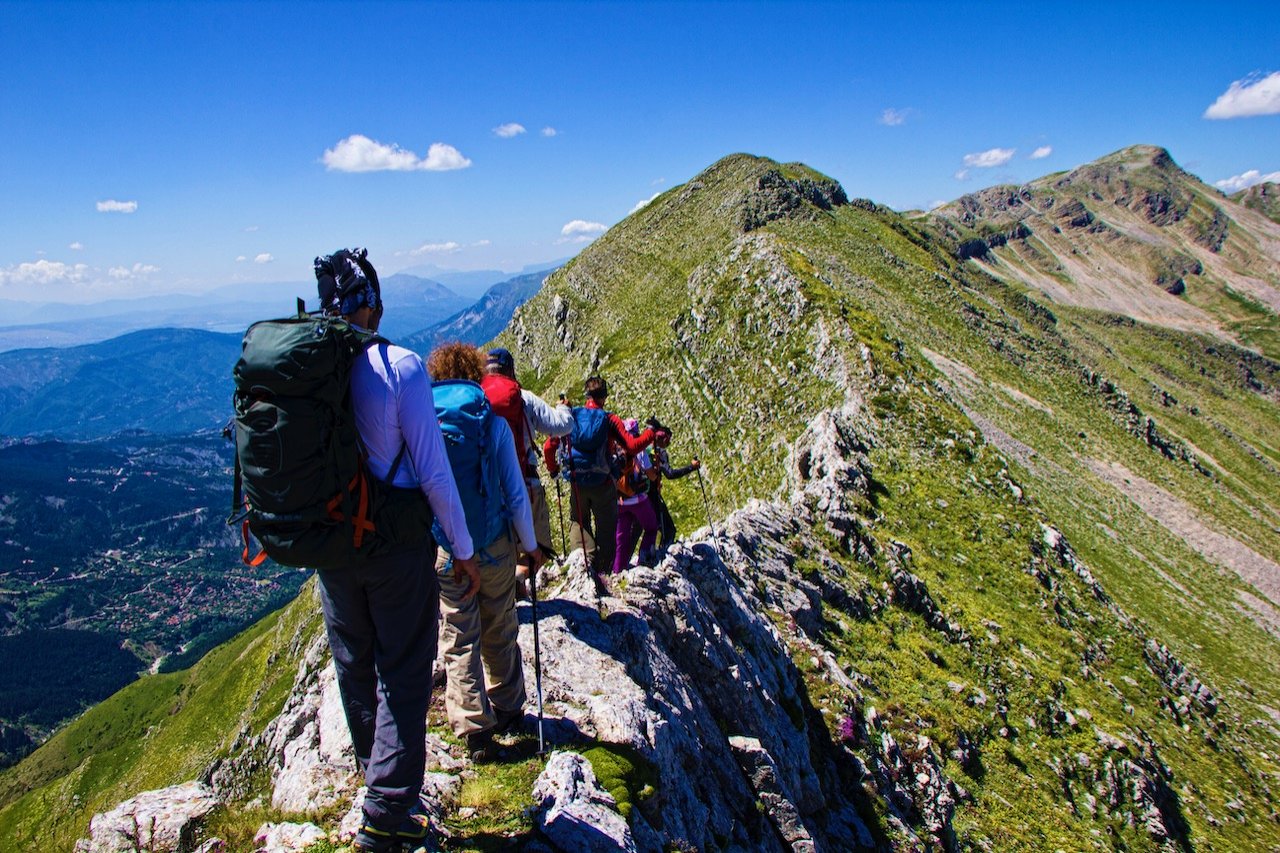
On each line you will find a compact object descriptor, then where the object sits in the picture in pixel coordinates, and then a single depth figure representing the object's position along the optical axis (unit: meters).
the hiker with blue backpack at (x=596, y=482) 11.18
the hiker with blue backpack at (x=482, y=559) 6.16
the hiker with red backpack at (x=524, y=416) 7.54
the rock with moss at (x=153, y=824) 5.44
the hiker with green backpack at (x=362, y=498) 4.25
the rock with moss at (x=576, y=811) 5.55
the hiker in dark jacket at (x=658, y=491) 13.24
